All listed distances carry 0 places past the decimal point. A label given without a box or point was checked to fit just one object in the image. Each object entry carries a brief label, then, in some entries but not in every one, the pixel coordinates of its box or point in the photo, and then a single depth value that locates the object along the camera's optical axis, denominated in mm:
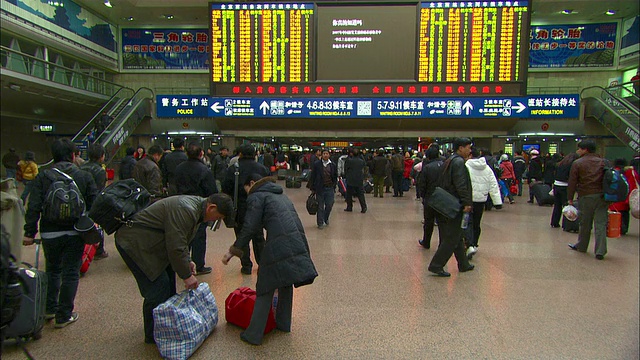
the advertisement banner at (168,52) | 21484
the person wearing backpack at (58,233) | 3330
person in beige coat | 3025
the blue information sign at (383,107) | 14648
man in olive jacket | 2797
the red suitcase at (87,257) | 4750
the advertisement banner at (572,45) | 19781
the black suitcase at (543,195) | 11250
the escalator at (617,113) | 14921
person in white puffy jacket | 5711
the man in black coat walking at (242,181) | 4664
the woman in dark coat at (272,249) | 3018
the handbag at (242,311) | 3385
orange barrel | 5730
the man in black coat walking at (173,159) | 5338
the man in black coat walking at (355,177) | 9758
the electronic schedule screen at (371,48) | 14172
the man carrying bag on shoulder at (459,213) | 4773
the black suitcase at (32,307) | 2863
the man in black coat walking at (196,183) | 4875
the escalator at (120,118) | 15398
